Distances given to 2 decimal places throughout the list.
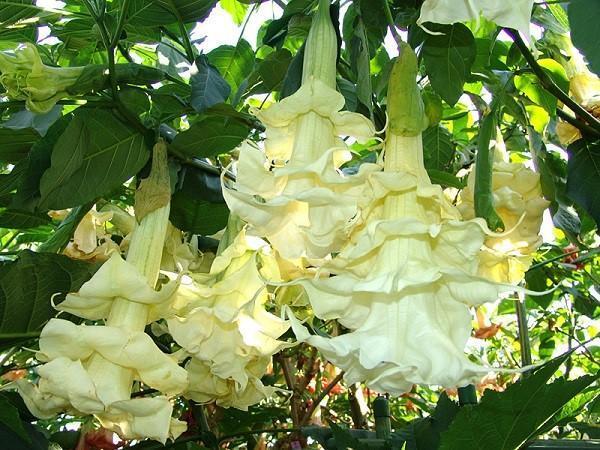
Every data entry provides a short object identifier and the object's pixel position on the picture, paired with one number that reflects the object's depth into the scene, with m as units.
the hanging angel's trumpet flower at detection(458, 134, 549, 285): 0.86
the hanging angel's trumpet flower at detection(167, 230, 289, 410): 0.74
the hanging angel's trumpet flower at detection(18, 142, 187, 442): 0.66
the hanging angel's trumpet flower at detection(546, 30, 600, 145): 1.12
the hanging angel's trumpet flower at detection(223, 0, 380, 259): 0.61
